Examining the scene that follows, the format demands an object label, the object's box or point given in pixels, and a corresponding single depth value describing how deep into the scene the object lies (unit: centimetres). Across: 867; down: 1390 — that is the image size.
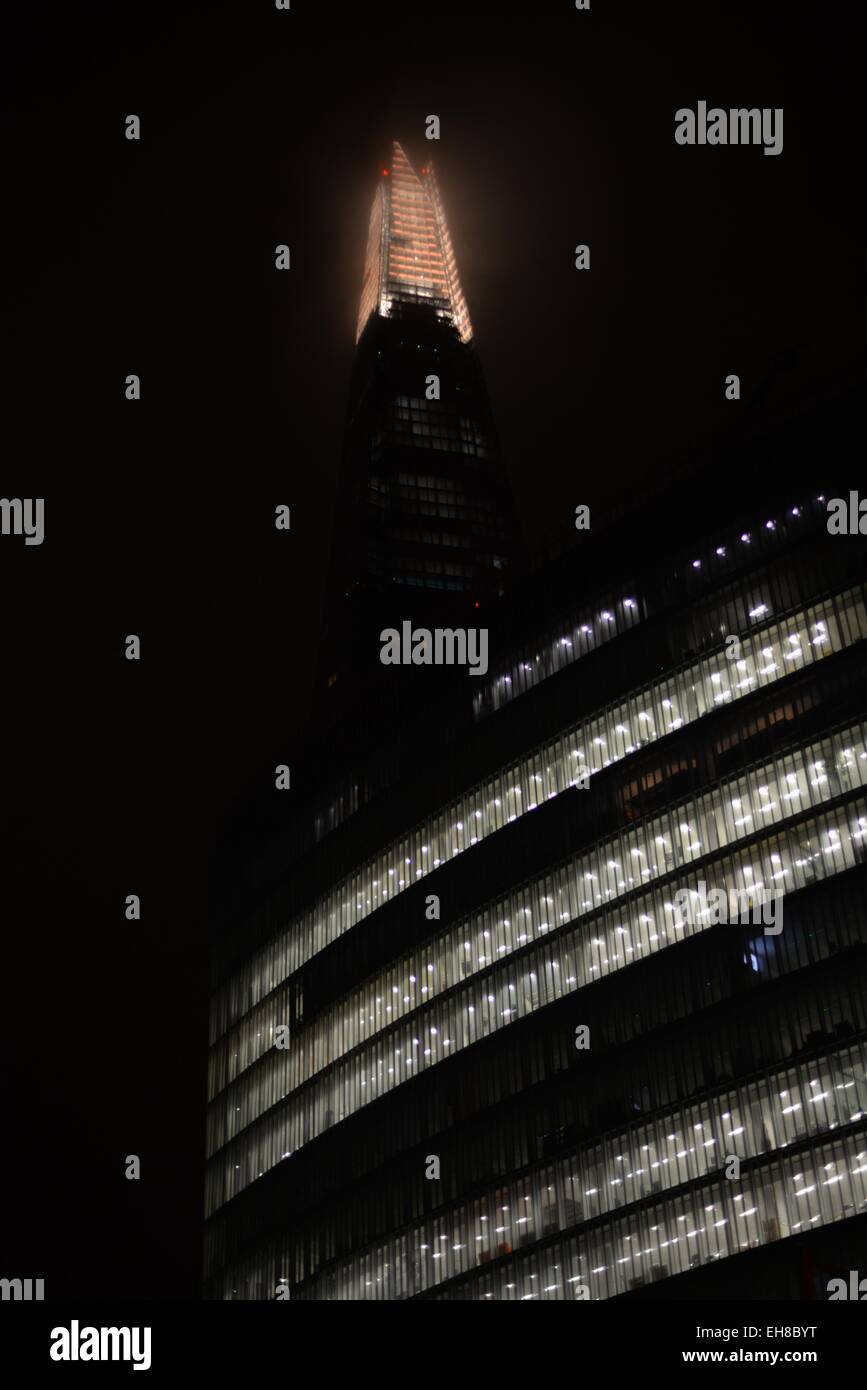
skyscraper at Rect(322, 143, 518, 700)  15500
